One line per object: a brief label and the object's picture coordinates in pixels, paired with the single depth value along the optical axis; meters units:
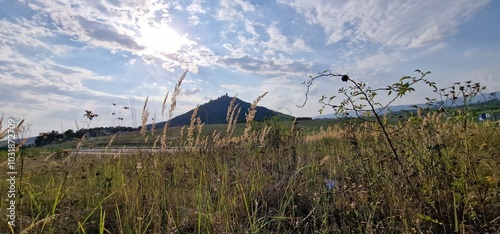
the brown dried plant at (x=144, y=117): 3.97
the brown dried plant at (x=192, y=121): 4.43
